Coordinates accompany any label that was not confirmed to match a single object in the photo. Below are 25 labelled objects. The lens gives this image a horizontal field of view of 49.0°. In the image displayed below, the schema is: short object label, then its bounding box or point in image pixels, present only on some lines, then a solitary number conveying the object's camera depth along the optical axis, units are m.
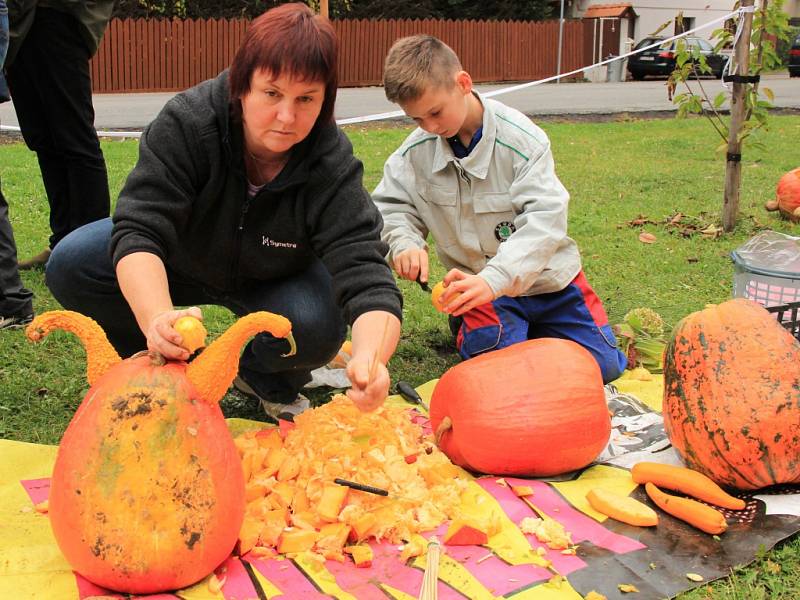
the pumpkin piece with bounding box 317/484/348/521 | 2.32
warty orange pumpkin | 2.52
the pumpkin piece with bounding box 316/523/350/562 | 2.24
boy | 3.24
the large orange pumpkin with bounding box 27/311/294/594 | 1.98
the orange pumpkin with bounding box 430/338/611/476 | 2.69
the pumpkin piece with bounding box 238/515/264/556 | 2.25
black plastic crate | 3.05
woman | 2.31
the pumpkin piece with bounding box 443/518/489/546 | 2.32
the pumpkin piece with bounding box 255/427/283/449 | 2.72
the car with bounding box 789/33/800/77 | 25.08
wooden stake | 5.84
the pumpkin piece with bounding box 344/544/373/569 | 2.21
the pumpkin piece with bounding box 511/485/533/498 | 2.61
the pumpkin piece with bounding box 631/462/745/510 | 2.54
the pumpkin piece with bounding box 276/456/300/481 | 2.50
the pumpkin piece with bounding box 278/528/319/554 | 2.26
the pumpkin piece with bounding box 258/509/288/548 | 2.28
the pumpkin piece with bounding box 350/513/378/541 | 2.30
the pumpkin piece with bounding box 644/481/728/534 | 2.42
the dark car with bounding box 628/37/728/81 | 25.56
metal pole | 28.18
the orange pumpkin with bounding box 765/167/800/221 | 6.41
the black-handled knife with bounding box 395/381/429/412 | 3.39
